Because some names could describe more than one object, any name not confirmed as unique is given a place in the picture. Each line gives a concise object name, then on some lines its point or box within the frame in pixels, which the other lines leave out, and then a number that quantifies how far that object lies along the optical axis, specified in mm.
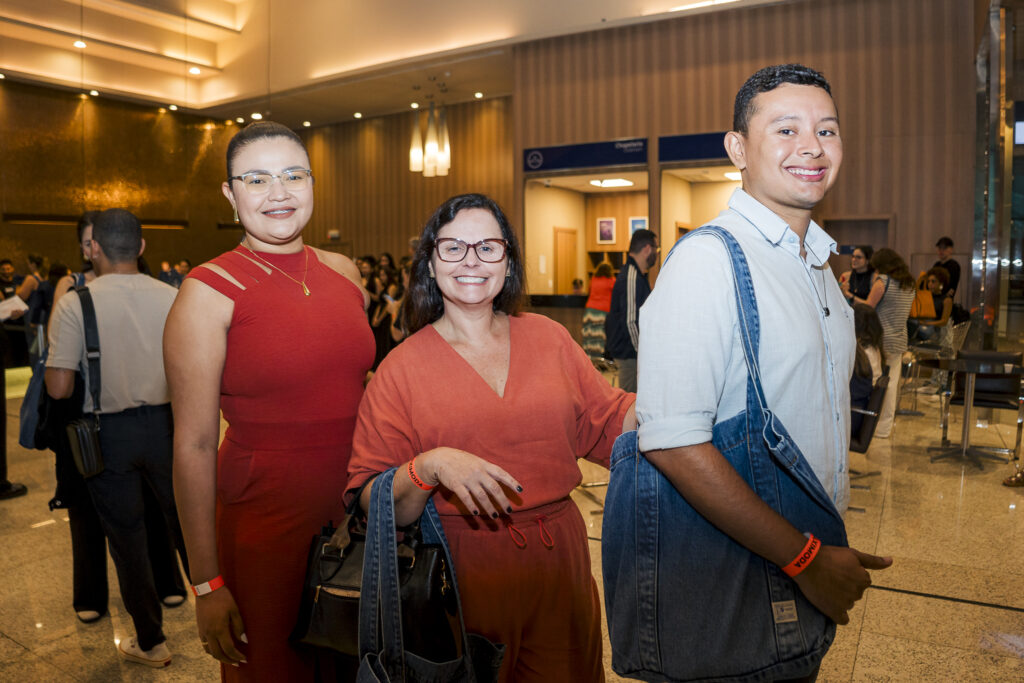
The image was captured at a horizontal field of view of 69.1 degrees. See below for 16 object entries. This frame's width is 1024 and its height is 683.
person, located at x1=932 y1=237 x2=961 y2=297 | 9188
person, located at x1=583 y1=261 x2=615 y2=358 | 7273
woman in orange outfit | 1518
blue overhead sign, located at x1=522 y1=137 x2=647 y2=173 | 11336
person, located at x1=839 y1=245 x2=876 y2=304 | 7594
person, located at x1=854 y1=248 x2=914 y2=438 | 7109
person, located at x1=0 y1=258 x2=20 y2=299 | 7395
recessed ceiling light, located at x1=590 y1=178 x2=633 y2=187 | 12416
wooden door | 13370
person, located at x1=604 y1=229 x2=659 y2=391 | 5352
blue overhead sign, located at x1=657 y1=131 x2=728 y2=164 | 10688
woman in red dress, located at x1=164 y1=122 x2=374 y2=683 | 1570
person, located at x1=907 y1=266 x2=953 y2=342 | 8625
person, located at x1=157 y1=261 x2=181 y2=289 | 9523
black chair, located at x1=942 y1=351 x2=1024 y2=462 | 5738
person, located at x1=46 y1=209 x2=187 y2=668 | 2912
